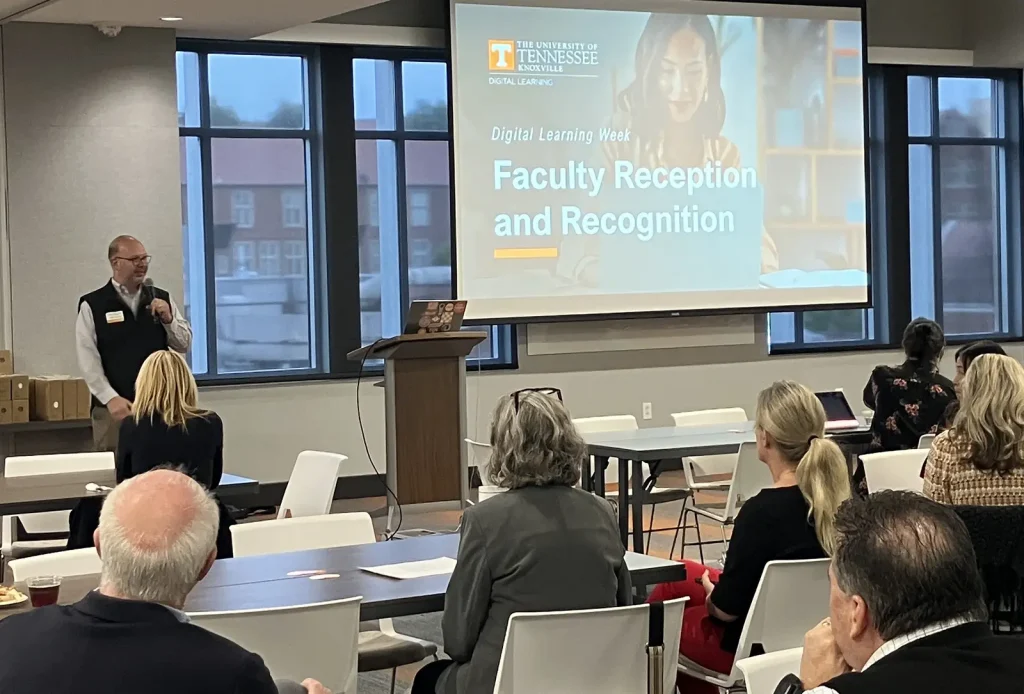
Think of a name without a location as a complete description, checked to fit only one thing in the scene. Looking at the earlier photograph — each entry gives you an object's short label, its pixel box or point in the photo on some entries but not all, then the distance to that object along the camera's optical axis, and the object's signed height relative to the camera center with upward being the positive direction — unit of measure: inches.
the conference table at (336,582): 141.9 -31.4
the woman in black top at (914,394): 269.9 -22.1
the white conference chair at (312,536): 180.1 -31.8
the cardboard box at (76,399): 317.7 -22.1
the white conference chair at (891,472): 231.3 -31.9
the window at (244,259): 391.5 +11.0
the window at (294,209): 395.2 +25.1
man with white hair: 85.4 -20.5
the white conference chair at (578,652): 131.1 -34.8
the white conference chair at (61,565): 163.2 -31.1
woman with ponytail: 158.2 -28.2
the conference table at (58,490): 204.4 -29.1
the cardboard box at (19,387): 312.7 -18.9
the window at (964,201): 482.9 +27.8
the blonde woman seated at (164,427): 210.8 -19.4
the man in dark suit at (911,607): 76.5 -19.0
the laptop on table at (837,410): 291.6 -27.0
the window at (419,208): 407.8 +25.2
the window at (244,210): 389.7 +24.8
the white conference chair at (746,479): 255.6 -36.0
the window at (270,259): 394.6 +11.0
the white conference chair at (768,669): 111.6 -31.3
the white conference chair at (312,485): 230.5 -31.9
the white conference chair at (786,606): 150.6 -35.5
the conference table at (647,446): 257.9 -30.6
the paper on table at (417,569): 154.1 -31.1
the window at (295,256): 397.7 +11.7
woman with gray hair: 138.7 -25.9
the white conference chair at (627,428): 285.6 -30.9
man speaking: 296.8 -5.8
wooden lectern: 315.6 -27.9
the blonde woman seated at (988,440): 171.3 -20.0
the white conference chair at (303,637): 128.2 -32.1
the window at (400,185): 401.1 +31.9
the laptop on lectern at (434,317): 316.5 -5.4
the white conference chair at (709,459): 304.0 -38.8
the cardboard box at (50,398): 316.2 -21.7
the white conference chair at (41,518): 233.6 -38.8
